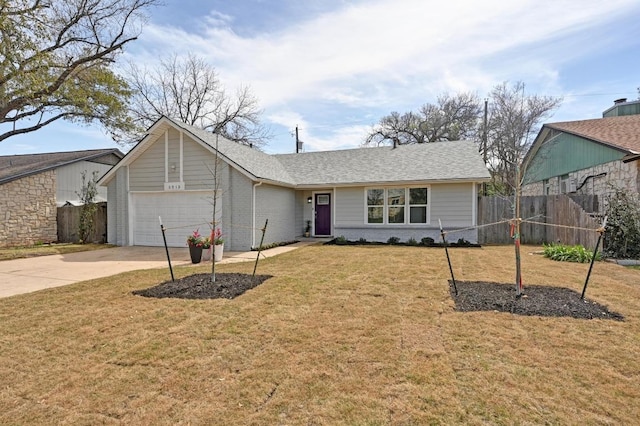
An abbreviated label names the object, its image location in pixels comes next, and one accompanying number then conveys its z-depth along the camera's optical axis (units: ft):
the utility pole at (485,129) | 80.28
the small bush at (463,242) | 43.32
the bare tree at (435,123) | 88.48
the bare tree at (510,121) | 74.90
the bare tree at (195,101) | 84.12
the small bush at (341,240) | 45.60
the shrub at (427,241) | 44.00
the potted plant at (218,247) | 31.58
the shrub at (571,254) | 30.07
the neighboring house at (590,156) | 40.00
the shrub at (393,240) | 45.75
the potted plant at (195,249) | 31.04
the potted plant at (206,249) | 31.55
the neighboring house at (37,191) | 47.19
